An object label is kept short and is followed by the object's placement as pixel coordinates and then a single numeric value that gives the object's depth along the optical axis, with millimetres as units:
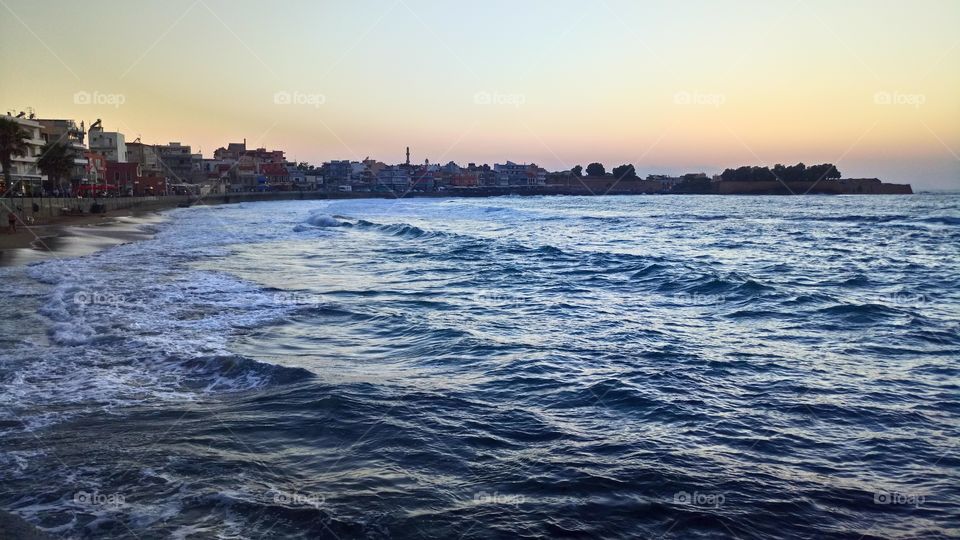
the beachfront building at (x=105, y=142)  98250
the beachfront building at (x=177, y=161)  124500
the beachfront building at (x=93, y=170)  78294
